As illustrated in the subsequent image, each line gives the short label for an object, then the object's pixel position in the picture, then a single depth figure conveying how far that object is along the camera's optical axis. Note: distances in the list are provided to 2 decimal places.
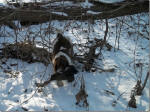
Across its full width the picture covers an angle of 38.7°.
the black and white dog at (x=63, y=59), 3.19
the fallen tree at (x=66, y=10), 5.64
